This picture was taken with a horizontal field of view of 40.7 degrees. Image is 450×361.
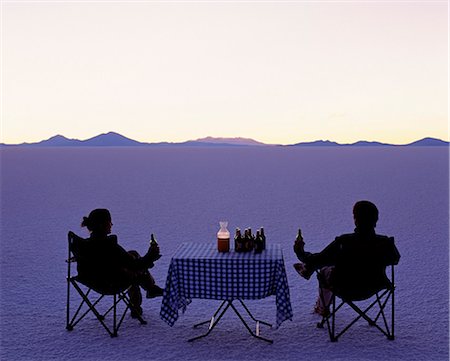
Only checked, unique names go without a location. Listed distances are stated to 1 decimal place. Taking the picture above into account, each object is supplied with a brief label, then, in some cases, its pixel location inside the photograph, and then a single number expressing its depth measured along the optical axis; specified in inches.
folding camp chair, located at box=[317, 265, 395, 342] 192.1
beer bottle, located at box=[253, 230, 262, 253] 200.8
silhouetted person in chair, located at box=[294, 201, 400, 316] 186.5
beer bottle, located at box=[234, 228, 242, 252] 200.5
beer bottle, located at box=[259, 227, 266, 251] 202.0
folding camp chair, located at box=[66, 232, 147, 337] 194.4
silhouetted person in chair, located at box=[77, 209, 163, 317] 193.3
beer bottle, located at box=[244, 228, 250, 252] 200.8
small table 191.5
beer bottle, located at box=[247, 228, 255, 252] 201.9
